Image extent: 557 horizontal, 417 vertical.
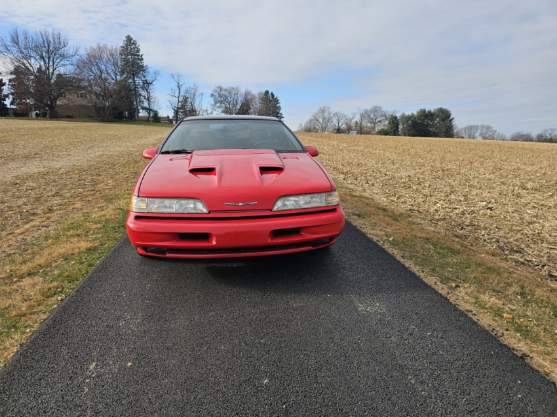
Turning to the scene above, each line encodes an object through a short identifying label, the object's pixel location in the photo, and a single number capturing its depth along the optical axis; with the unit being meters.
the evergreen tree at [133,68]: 77.38
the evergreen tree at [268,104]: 107.19
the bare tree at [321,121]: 113.00
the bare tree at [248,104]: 94.15
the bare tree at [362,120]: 107.62
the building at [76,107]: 67.38
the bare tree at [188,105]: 93.38
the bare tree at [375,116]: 107.75
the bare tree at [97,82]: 65.75
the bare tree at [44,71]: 59.81
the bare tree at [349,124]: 107.12
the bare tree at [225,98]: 105.94
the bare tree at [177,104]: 91.99
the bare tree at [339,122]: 109.70
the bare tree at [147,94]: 82.31
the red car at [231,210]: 2.41
